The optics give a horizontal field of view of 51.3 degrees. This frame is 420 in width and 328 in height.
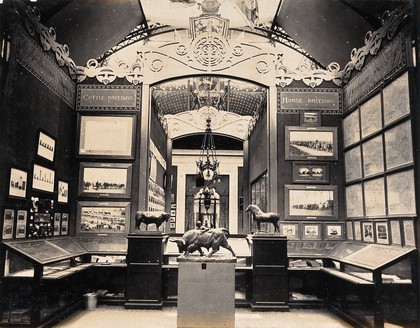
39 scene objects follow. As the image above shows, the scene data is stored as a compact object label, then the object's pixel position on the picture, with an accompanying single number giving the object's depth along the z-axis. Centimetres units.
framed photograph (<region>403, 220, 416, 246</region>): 475
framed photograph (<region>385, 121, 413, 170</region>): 491
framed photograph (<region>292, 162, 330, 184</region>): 719
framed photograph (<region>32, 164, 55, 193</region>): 556
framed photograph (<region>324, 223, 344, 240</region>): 707
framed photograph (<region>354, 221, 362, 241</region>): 643
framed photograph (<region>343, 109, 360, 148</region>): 664
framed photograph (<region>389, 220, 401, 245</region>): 506
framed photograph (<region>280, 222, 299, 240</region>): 711
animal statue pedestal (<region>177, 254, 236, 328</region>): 493
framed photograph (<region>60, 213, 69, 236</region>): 663
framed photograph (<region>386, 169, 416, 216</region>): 479
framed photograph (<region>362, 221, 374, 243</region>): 596
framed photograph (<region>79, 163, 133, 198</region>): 717
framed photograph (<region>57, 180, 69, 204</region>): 648
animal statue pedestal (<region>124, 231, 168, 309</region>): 647
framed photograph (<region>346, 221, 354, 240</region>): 682
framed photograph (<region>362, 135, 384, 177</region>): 573
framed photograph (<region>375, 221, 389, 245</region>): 542
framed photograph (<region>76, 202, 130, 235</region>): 711
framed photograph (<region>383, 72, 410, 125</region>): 497
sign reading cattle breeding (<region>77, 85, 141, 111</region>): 733
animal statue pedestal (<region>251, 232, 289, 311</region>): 647
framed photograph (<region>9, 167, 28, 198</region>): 488
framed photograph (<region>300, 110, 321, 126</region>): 730
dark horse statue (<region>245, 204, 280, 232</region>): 662
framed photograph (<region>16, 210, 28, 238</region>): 505
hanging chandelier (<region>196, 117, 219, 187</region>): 758
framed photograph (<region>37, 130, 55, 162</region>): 576
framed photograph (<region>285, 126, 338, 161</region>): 723
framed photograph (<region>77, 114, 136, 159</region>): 723
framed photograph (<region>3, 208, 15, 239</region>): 473
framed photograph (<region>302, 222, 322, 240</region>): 711
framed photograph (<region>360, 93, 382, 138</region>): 582
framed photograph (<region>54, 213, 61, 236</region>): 634
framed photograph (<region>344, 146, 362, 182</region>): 649
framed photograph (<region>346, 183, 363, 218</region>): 643
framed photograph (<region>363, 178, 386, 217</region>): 563
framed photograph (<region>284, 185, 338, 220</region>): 713
